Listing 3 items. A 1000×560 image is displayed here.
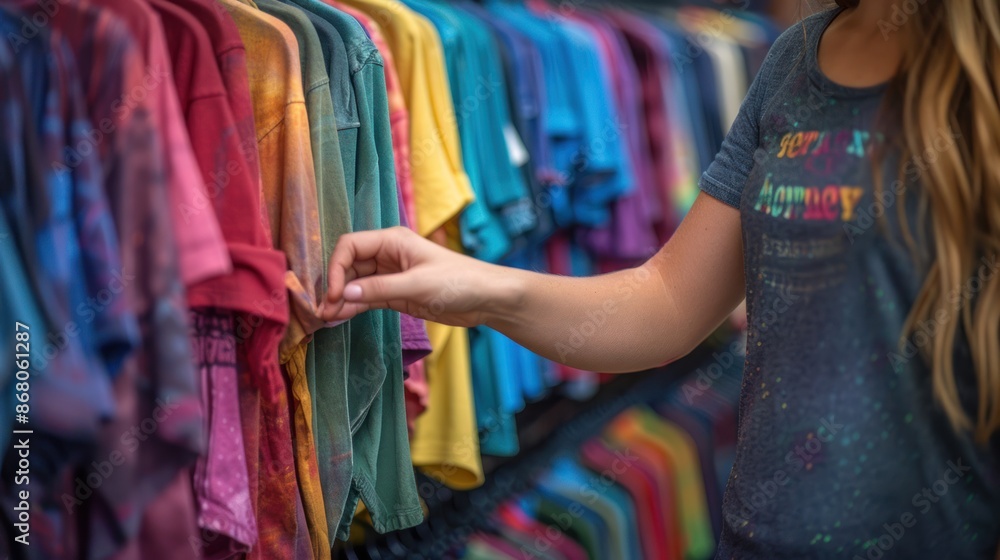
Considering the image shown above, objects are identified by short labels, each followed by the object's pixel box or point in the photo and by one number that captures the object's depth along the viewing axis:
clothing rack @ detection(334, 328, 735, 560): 1.68
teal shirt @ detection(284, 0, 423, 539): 1.10
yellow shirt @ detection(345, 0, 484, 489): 1.37
